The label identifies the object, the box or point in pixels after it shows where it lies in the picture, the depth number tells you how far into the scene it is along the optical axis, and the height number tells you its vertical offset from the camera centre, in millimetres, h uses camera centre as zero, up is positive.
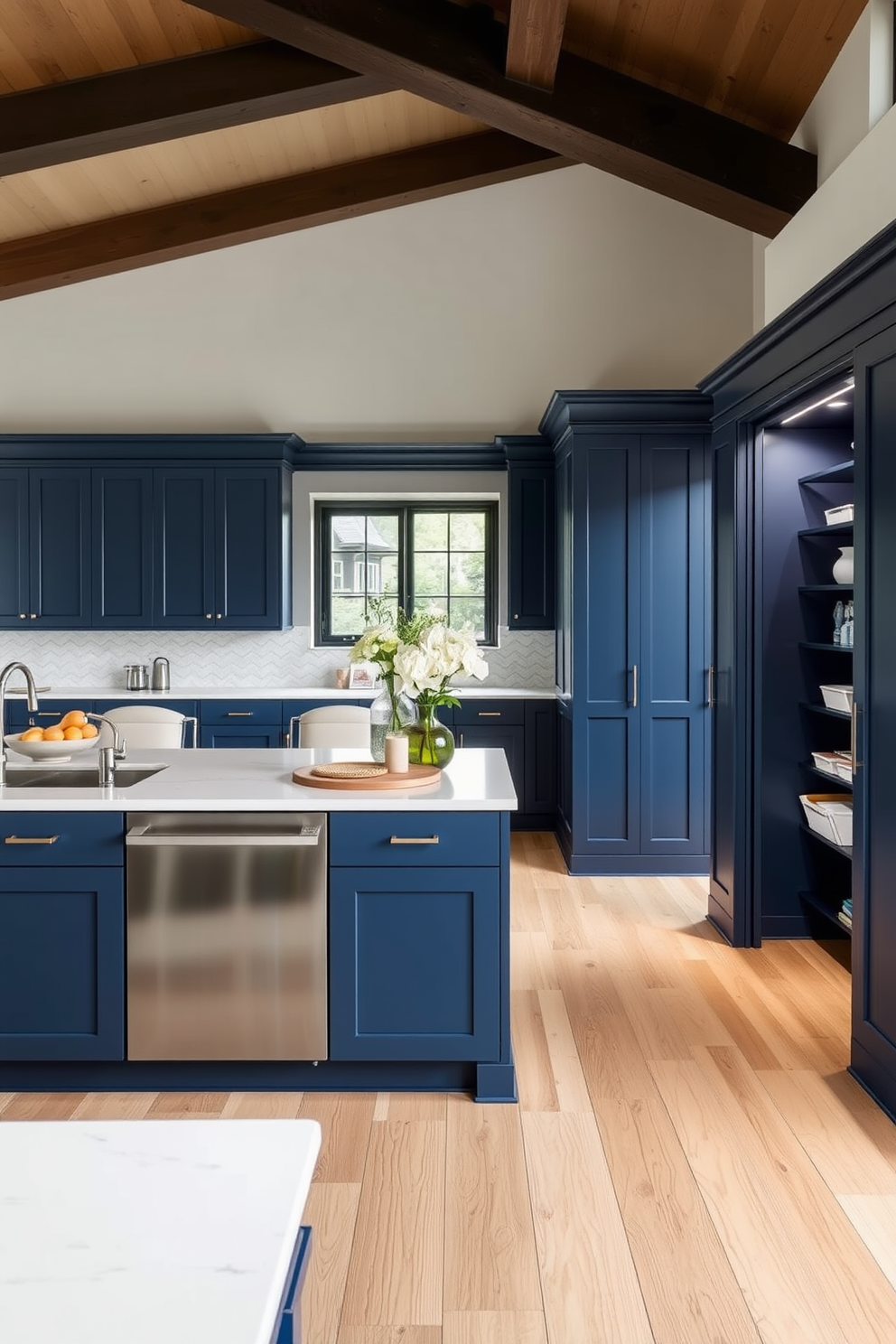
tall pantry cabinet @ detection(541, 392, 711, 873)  5297 +168
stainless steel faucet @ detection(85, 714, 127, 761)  3104 -258
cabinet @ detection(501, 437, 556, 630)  6316 +823
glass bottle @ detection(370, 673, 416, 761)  3131 -167
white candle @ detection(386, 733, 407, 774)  3051 -287
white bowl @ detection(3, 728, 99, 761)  3176 -278
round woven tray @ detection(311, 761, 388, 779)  2996 -342
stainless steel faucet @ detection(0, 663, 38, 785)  2818 -94
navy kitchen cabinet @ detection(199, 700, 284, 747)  6082 -368
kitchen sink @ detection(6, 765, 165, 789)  3166 -380
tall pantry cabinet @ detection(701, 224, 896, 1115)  4098 +53
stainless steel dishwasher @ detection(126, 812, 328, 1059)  2783 -788
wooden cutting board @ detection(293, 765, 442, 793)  2900 -357
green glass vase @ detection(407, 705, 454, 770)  3184 -260
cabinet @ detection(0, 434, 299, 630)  6242 +818
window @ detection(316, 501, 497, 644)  6789 +708
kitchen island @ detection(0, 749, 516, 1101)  2809 -773
